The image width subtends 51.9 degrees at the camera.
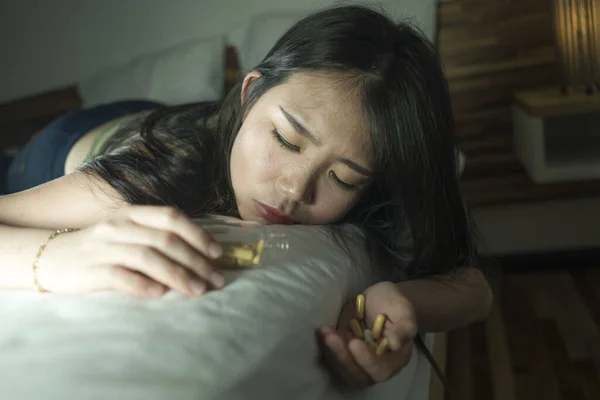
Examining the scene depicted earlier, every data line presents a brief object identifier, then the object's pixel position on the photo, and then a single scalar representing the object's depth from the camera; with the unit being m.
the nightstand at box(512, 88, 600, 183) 1.48
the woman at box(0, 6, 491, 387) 0.71
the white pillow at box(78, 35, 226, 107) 1.64
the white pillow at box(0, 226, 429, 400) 0.43
